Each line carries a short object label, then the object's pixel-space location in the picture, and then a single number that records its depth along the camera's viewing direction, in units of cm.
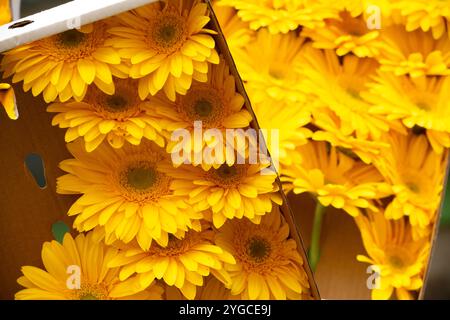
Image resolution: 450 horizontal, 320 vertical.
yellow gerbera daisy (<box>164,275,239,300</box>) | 88
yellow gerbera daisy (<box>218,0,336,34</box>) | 108
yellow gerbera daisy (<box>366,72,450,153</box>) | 103
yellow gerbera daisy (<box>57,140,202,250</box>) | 86
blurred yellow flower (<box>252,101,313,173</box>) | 102
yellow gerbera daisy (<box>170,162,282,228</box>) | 88
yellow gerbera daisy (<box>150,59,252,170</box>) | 87
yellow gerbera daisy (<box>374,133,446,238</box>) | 99
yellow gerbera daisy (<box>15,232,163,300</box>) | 88
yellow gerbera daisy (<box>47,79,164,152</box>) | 86
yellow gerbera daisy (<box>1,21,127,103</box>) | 85
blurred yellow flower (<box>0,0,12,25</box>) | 97
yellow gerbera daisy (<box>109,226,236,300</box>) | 87
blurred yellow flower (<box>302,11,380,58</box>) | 108
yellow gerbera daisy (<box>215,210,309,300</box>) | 90
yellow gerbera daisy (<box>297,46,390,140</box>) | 104
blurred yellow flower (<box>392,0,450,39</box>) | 106
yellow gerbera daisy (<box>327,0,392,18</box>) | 108
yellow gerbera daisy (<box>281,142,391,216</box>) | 100
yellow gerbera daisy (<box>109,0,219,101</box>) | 86
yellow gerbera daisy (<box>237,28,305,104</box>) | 107
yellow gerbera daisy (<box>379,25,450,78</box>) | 107
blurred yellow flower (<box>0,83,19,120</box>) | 85
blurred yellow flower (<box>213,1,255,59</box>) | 111
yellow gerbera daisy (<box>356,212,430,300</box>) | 98
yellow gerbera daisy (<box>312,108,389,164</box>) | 102
